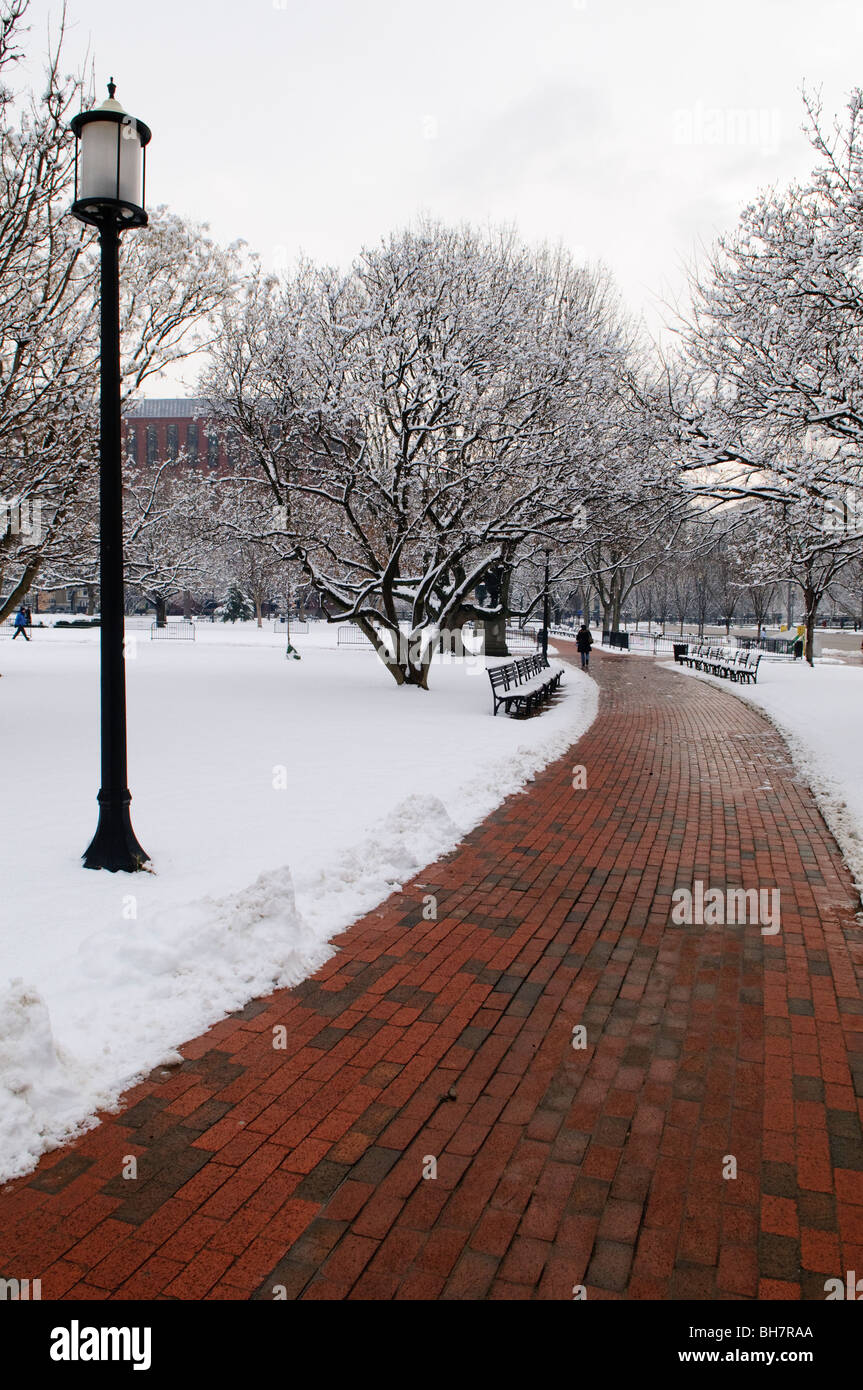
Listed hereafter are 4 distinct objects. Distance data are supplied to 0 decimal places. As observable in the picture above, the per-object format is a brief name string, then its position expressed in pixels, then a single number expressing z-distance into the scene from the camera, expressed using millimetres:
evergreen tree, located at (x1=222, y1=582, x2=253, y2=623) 63469
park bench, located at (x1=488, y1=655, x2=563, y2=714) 15265
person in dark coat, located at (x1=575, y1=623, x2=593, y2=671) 28208
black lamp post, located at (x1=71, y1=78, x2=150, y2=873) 5500
